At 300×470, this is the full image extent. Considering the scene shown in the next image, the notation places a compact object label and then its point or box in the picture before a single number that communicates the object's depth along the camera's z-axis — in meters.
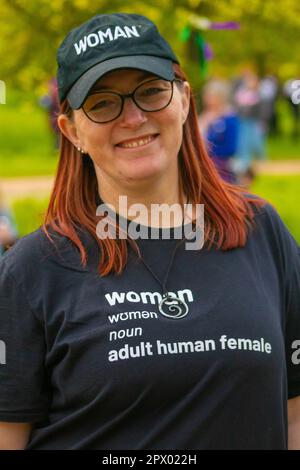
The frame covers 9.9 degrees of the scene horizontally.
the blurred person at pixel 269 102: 38.14
